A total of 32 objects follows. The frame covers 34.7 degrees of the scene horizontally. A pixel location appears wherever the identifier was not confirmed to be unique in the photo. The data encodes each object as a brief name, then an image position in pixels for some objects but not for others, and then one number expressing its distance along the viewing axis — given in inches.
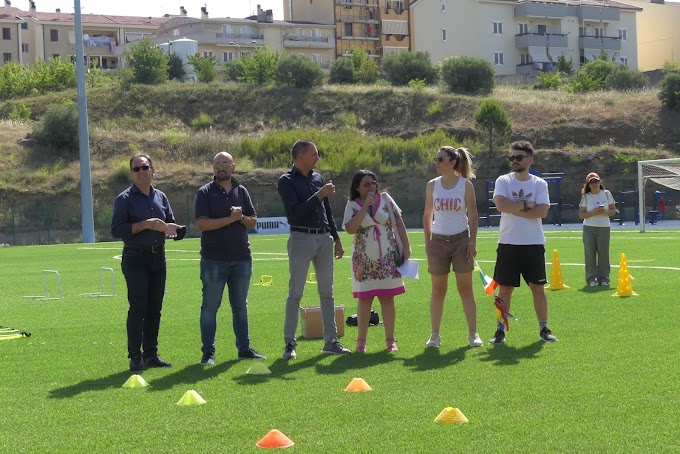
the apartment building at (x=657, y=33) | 4478.3
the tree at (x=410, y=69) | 3289.9
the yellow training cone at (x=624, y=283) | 593.9
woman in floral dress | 416.5
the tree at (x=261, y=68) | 3218.0
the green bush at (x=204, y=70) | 3339.1
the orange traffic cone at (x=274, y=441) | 263.0
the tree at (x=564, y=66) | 3769.4
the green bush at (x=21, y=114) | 2910.9
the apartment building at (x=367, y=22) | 4845.0
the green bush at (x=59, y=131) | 2536.9
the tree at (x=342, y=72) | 3358.8
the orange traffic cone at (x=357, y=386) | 333.7
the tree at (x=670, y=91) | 2667.3
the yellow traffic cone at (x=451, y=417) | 282.7
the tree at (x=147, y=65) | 3174.2
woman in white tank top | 420.5
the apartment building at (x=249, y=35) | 4594.0
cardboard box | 470.0
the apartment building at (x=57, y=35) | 4699.8
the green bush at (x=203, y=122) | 2888.8
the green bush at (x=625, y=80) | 3120.1
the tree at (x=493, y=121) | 2481.5
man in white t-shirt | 425.7
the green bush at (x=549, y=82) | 3284.9
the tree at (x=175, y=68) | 3543.3
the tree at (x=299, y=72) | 3058.6
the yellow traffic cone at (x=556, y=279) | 655.8
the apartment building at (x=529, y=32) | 3991.1
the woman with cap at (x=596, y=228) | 665.0
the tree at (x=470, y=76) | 3016.7
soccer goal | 1508.4
